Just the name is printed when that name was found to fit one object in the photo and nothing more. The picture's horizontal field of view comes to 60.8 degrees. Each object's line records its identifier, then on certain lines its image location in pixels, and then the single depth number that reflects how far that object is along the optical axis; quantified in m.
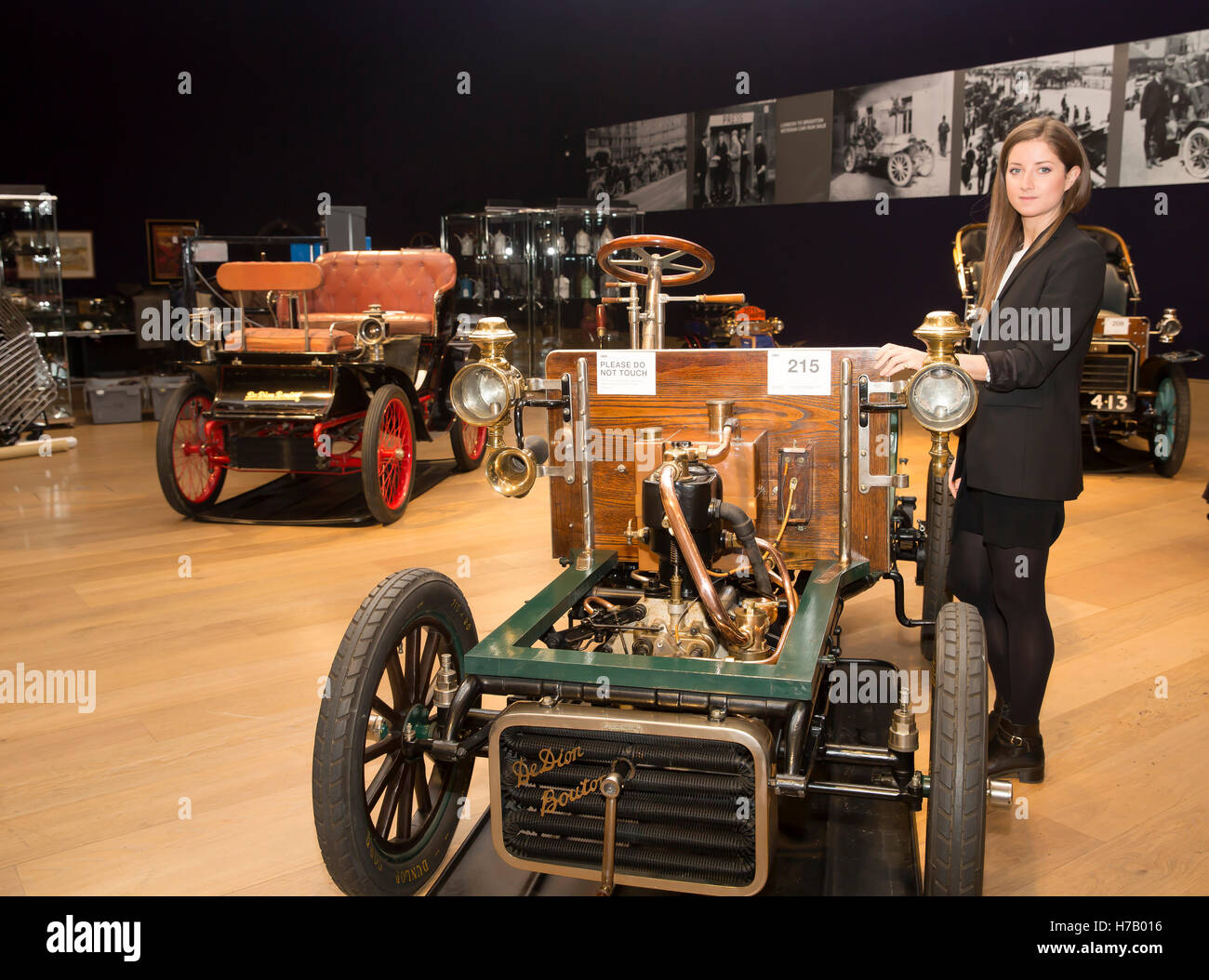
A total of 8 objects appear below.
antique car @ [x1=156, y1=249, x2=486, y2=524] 5.15
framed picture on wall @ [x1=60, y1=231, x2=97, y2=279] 10.24
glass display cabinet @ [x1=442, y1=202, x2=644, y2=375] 9.62
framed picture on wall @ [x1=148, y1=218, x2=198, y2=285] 10.58
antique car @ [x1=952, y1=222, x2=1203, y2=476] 6.20
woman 2.26
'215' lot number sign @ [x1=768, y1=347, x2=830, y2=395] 2.51
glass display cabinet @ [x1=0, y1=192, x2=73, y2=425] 7.66
